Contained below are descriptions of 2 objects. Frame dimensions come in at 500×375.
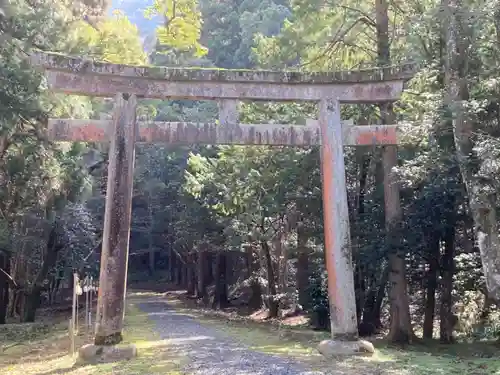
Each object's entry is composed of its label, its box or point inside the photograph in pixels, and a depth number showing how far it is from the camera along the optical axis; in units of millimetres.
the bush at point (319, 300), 15281
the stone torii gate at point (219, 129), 8977
